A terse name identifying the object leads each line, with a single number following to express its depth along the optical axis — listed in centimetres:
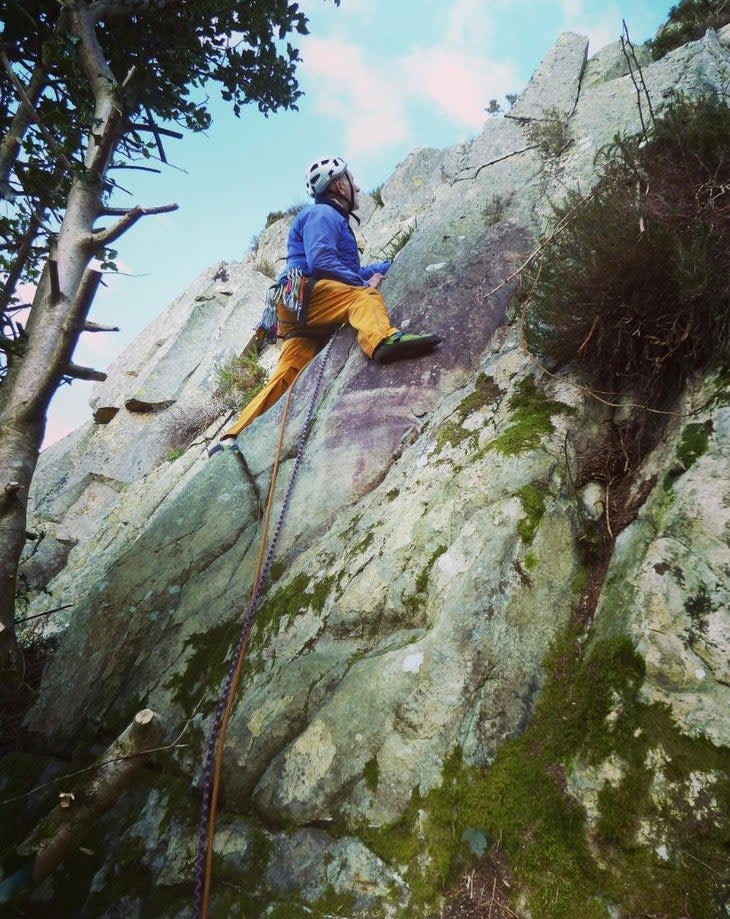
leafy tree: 321
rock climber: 563
